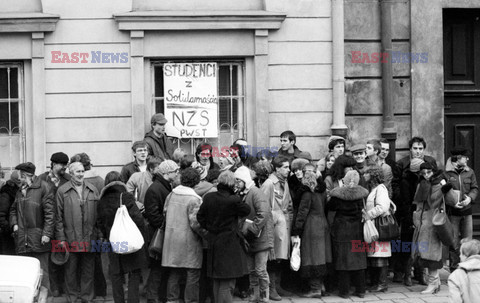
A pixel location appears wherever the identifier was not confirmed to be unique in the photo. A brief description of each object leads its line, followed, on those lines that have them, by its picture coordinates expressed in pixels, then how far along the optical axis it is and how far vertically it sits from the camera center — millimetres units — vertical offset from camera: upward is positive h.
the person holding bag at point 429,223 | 10539 -1048
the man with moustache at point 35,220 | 10188 -903
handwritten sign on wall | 12672 +732
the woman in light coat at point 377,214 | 10539 -918
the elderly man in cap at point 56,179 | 10688 -416
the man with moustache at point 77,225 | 10297 -986
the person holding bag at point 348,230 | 10383 -1116
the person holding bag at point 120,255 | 9586 -1223
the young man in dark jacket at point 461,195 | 11195 -721
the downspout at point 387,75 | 12797 +1073
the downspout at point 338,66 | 12664 +1211
